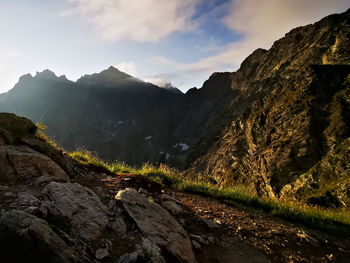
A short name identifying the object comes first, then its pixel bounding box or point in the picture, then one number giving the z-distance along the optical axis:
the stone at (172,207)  7.72
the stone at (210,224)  7.11
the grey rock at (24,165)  6.61
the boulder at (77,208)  5.05
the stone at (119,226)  5.47
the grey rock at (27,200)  5.09
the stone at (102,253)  4.46
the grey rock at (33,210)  4.55
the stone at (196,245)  6.06
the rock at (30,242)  3.35
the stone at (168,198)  8.45
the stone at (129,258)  4.35
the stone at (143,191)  8.53
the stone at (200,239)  6.34
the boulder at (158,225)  5.42
